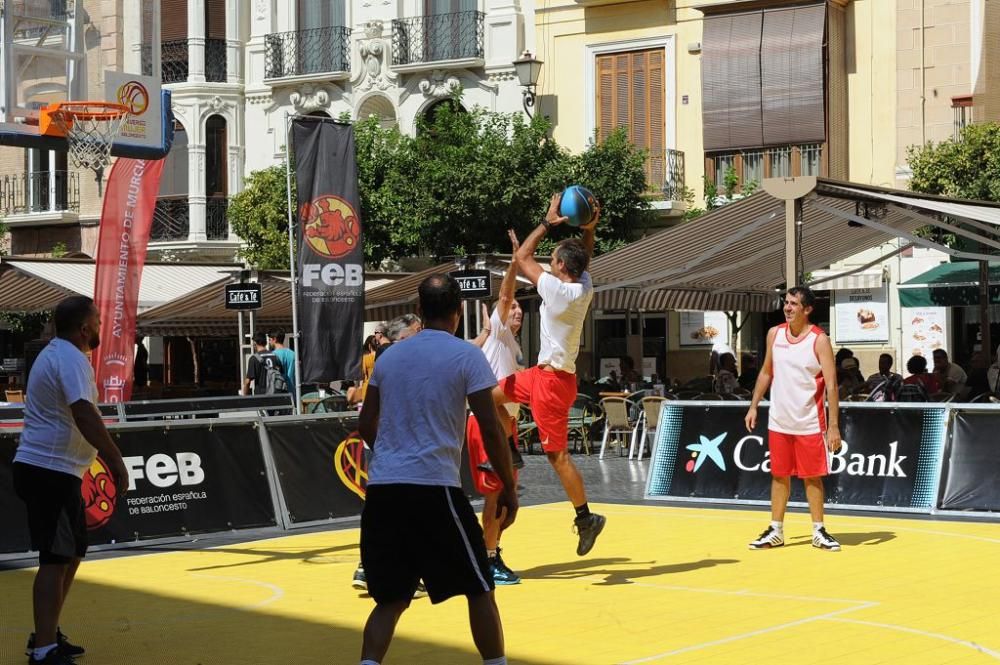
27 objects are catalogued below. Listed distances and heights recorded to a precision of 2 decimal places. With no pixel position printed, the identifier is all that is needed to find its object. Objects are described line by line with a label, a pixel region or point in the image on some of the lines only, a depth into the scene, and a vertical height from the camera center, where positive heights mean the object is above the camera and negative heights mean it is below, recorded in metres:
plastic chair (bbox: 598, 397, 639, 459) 21.22 -1.45
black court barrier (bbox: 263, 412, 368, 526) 13.34 -1.31
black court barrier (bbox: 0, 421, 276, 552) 12.18 -1.38
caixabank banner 13.96 -1.38
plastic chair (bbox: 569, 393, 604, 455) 22.02 -1.52
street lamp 33.06 +5.00
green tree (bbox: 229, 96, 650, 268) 32.19 +2.59
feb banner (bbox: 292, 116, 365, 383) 17.14 +0.65
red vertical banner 17.28 +0.59
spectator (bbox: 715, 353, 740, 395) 21.67 -0.97
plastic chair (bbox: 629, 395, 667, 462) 19.91 -1.33
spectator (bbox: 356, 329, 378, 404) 16.27 -0.60
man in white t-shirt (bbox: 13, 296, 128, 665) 7.53 -0.68
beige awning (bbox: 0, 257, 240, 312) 26.03 +0.50
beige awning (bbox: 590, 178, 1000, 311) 17.02 +0.88
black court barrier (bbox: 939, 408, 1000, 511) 13.57 -1.37
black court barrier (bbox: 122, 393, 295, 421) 17.69 -1.05
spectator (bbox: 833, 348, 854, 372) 21.69 -0.68
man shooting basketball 9.84 -0.34
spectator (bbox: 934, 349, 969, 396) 19.34 -0.86
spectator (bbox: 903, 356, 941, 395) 19.14 -0.88
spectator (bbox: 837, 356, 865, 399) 18.73 -0.90
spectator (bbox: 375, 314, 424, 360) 9.90 -0.10
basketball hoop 13.29 +1.59
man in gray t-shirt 6.28 -0.70
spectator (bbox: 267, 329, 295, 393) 22.31 -0.64
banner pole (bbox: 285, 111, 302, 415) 17.08 -0.36
